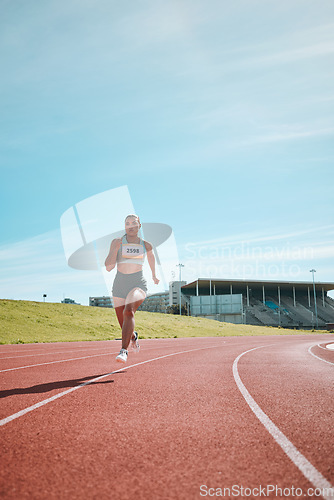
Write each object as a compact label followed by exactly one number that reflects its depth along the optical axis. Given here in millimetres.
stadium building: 73062
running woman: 7715
